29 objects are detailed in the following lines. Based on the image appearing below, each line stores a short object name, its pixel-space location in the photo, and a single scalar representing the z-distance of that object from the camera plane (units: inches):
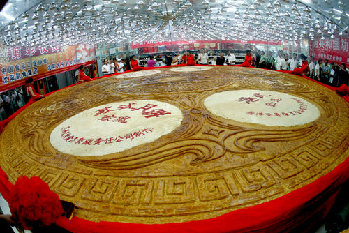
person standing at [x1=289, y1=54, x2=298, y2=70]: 312.1
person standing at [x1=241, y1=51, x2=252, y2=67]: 271.3
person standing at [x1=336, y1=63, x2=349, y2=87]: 219.1
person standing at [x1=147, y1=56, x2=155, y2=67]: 368.2
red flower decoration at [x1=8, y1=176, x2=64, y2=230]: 50.2
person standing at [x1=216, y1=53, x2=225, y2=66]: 345.2
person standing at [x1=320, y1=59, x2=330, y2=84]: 251.1
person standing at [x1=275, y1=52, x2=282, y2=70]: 349.1
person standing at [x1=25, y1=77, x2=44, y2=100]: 173.5
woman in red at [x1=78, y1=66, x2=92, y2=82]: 231.7
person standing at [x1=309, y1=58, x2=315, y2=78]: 283.0
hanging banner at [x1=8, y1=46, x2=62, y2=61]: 206.2
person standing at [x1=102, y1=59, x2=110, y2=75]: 324.8
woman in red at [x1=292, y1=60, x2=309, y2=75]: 205.9
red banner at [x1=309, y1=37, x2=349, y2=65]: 235.9
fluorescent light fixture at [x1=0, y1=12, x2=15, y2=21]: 153.6
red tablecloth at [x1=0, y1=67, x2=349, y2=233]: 51.2
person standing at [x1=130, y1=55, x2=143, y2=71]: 285.6
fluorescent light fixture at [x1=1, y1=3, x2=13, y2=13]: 145.3
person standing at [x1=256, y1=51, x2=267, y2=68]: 384.0
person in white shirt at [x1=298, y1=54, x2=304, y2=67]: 310.0
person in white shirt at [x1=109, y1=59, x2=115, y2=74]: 346.3
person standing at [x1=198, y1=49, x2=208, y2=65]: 387.5
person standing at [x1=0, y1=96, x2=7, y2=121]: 192.2
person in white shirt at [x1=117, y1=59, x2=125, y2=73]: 368.6
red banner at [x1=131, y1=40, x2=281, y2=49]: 545.3
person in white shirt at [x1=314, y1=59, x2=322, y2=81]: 263.5
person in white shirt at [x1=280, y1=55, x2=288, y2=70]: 326.0
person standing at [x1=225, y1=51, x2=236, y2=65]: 404.6
